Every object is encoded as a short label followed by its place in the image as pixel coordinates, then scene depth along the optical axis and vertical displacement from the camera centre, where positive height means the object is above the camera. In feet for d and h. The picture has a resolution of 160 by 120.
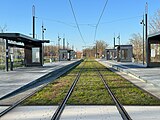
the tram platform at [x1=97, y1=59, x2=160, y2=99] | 26.15 -4.94
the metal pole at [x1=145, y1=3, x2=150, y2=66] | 60.27 +0.10
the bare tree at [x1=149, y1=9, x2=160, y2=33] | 109.44 +19.38
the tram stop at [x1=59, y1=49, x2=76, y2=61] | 139.25 +1.20
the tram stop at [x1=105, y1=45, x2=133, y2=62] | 100.44 +2.04
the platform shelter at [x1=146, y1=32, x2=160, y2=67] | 60.21 +1.19
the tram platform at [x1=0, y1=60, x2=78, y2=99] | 24.65 -4.60
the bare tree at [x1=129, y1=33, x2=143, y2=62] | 129.19 +8.89
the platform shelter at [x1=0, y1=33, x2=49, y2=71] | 64.71 +1.71
